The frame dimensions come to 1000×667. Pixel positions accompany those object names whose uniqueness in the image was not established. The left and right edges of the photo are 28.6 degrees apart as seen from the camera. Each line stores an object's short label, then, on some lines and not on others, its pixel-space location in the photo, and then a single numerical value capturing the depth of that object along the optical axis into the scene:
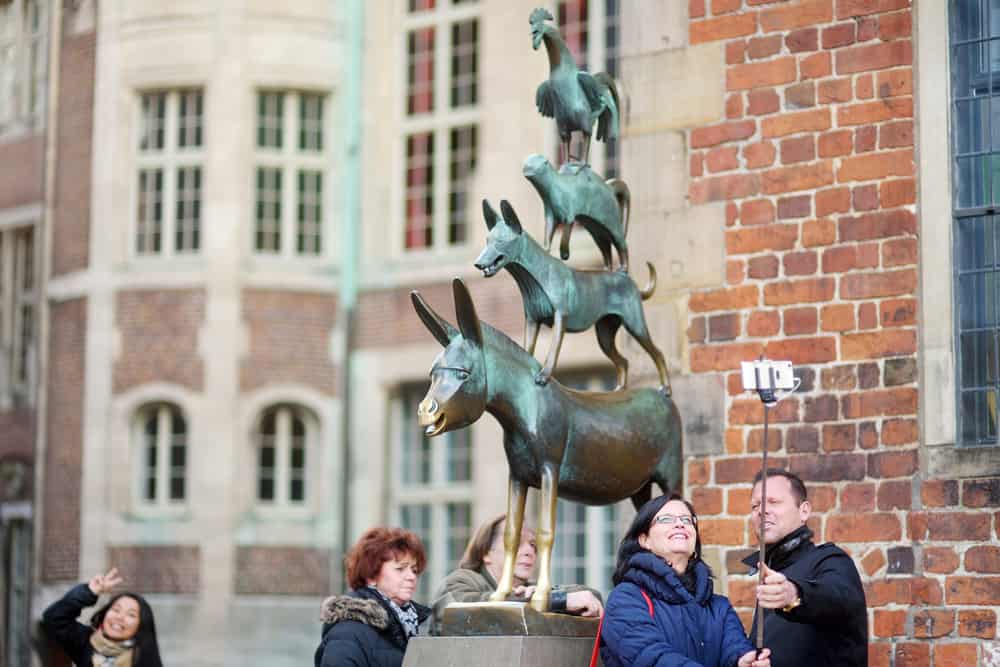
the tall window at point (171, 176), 21.34
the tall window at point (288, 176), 21.23
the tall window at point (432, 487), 20.34
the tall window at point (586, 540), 19.33
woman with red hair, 6.74
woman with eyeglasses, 5.82
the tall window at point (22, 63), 22.72
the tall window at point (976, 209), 7.79
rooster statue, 7.27
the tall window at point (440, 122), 20.77
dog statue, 6.61
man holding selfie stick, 6.01
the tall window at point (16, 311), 22.38
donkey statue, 6.29
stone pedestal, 6.30
